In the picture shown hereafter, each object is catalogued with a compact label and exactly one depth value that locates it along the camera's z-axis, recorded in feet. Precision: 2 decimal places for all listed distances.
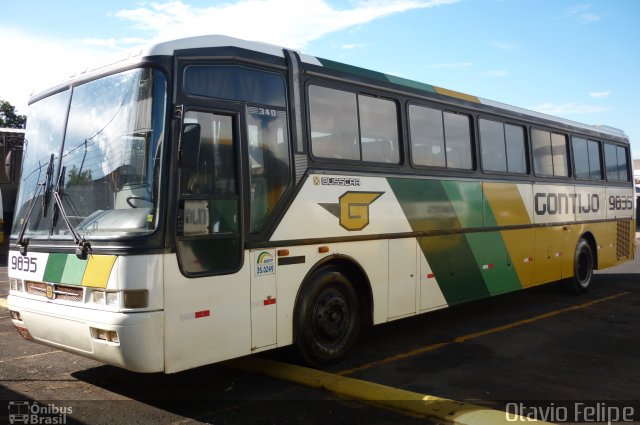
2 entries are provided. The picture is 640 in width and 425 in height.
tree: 121.19
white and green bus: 15.85
